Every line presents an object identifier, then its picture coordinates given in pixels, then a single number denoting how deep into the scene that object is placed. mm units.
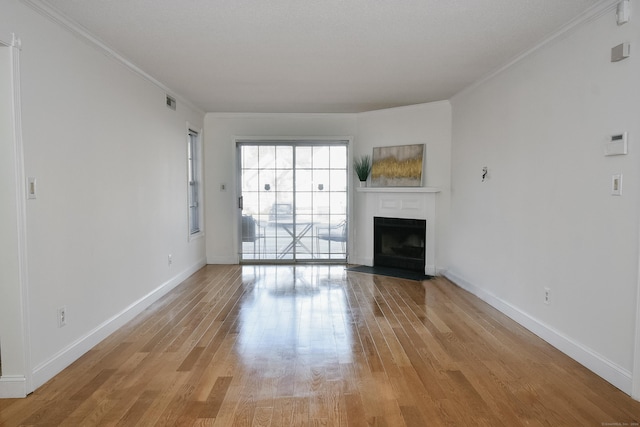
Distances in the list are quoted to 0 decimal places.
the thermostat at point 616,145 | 2781
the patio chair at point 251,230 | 7458
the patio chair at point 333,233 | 7477
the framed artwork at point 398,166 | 6523
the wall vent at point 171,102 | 5531
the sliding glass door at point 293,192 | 7387
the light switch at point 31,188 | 2787
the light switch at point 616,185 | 2829
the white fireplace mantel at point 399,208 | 6485
